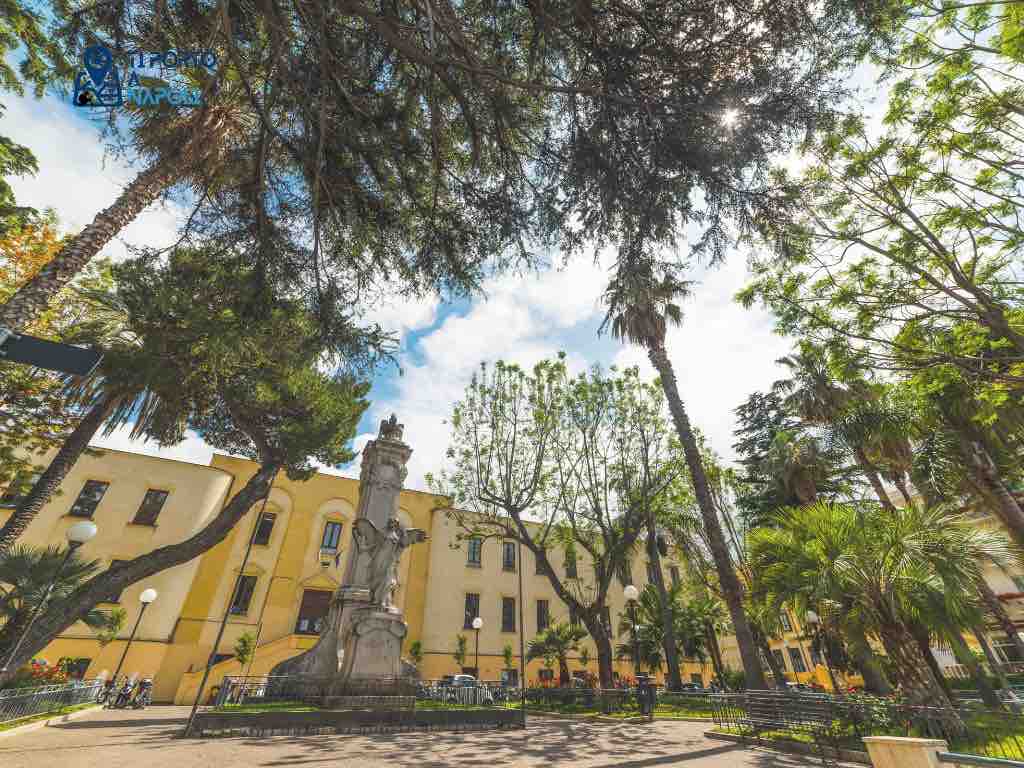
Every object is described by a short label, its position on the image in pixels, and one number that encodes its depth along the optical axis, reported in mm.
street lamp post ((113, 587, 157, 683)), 13258
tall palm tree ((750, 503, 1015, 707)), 7305
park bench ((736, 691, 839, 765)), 7453
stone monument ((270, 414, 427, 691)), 10336
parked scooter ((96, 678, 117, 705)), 14896
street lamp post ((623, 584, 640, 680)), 12250
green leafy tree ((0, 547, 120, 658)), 9328
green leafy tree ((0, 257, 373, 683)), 5625
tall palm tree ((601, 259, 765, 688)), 4992
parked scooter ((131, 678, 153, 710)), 15562
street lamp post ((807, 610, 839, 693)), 14945
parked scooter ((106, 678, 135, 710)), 15107
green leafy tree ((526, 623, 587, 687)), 21750
